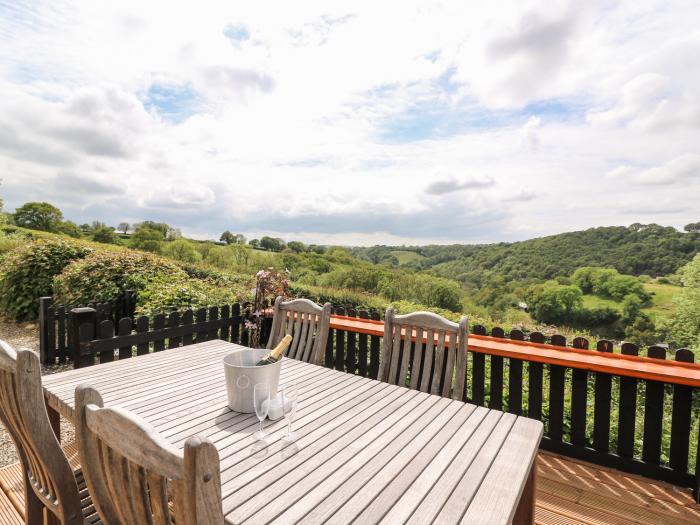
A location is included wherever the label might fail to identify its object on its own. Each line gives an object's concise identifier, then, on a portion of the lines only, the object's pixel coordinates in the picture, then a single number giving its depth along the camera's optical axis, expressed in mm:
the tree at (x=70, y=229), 28350
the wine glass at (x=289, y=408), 1329
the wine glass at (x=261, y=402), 1324
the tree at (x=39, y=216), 32031
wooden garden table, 958
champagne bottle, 1524
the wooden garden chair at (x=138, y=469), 628
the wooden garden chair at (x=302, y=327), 2455
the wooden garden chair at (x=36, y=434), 1088
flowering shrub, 3863
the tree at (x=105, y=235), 21588
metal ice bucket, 1472
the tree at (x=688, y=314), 10672
